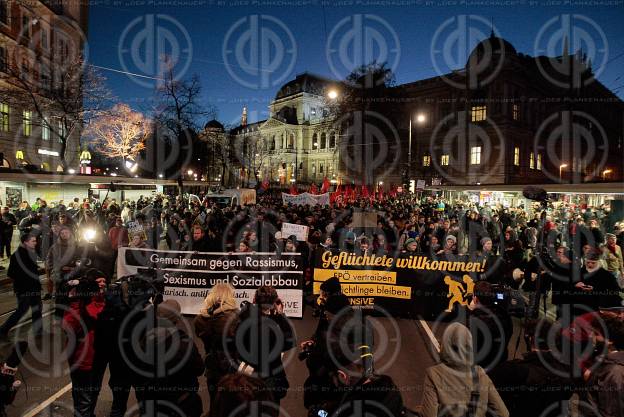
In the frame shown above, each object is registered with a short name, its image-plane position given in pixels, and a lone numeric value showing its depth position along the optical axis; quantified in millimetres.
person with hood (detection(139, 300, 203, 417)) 3281
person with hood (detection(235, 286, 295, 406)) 3490
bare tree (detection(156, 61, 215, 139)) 30078
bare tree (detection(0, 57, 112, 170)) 27500
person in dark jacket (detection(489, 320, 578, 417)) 3281
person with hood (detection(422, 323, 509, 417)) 2969
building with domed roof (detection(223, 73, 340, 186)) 90062
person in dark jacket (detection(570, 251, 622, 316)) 6582
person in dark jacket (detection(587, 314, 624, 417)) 3000
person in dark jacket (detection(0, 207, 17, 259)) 12664
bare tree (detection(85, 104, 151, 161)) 35969
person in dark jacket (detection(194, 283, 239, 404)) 3663
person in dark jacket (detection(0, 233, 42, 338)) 6246
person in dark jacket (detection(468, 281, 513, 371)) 4121
